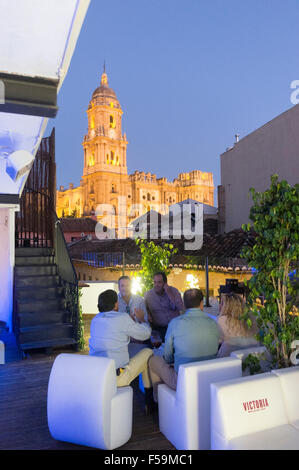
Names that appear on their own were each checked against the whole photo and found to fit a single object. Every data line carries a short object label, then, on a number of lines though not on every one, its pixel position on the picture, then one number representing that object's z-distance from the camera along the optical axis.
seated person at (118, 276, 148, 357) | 4.32
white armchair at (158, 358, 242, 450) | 2.76
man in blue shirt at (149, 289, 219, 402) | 3.13
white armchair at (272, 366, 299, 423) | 2.65
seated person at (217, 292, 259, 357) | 3.36
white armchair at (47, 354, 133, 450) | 2.84
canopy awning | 1.95
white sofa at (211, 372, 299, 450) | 2.42
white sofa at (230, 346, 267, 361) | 3.04
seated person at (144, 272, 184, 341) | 4.93
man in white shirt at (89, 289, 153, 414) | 3.34
